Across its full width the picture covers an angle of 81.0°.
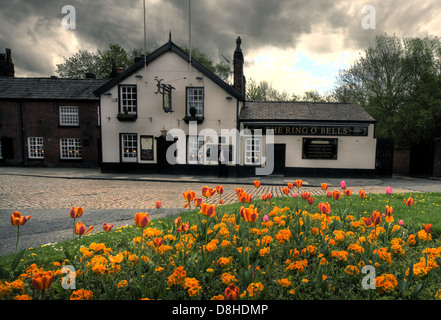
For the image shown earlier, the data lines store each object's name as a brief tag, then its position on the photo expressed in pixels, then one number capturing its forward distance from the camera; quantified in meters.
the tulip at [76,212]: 2.84
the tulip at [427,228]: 3.26
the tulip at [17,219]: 2.63
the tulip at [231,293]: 1.85
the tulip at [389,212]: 3.25
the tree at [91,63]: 40.06
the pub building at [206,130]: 17.75
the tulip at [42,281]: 2.01
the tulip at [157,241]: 2.88
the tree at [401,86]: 19.77
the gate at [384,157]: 17.92
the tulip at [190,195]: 3.35
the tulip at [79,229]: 2.62
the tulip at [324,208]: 3.46
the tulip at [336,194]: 4.05
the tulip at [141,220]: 2.62
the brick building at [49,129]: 23.45
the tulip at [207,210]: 3.08
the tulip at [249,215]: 2.79
